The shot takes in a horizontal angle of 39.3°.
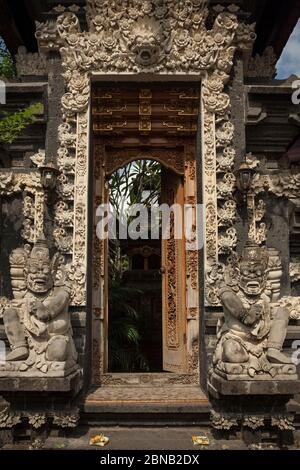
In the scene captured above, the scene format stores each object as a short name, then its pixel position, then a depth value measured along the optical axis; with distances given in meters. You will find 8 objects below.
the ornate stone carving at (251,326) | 4.58
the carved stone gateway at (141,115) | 5.78
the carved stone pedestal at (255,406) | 4.46
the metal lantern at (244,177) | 5.66
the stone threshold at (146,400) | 5.12
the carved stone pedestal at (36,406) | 4.49
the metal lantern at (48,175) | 5.66
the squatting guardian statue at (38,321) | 4.62
